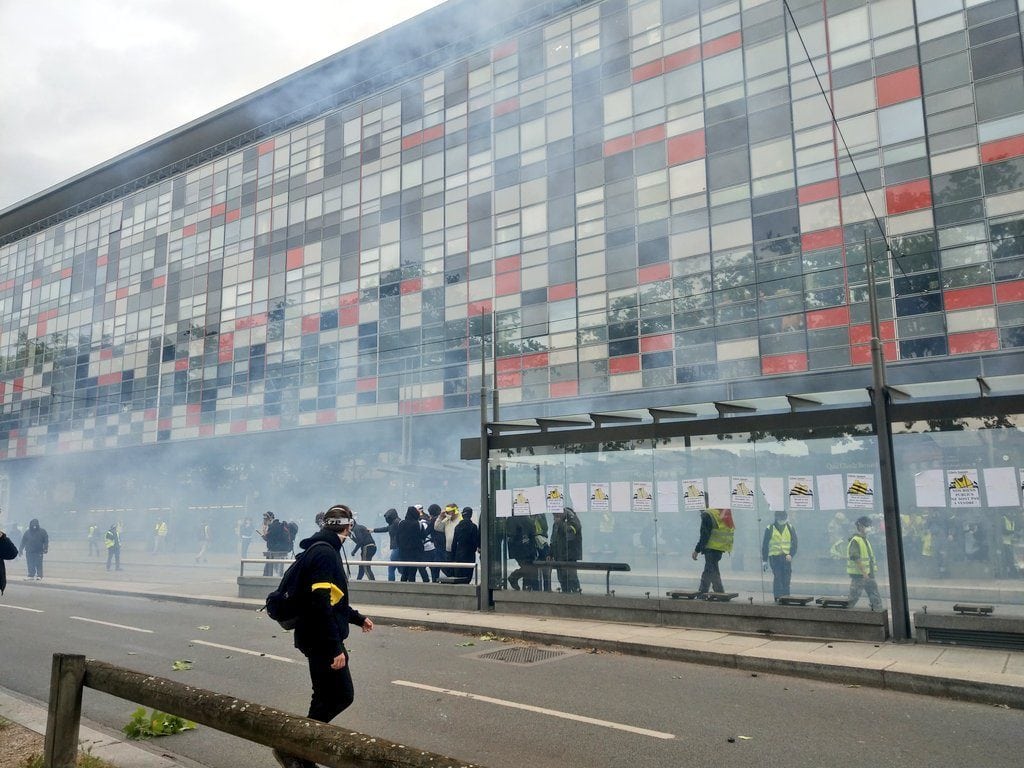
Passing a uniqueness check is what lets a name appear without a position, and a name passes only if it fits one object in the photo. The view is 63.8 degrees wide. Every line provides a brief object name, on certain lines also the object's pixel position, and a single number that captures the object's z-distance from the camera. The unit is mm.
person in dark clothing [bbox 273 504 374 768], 4703
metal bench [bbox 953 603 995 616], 8875
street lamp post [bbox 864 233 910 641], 9281
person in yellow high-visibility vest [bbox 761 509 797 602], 10297
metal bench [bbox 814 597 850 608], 9742
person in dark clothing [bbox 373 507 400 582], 14688
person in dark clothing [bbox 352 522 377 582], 15953
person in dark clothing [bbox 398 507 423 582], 14578
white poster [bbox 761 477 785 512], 10555
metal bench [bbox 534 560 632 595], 11656
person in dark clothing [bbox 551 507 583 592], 12047
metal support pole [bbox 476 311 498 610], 12586
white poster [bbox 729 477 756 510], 10820
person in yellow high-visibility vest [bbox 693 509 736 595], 10859
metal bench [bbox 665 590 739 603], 10641
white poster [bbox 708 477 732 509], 11000
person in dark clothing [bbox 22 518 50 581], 21406
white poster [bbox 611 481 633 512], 11828
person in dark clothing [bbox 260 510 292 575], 18531
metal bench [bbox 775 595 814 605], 10047
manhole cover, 8992
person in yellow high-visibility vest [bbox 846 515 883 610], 9656
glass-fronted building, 11289
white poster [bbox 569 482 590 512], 12156
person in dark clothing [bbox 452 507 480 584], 13641
